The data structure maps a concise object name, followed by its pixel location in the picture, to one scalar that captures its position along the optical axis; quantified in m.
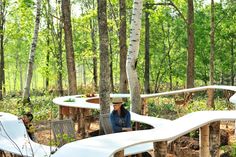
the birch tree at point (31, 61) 16.75
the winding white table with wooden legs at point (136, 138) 4.64
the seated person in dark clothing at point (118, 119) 8.21
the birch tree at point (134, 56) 10.66
